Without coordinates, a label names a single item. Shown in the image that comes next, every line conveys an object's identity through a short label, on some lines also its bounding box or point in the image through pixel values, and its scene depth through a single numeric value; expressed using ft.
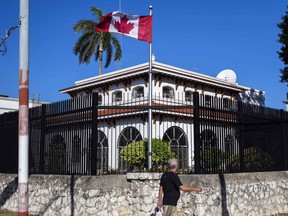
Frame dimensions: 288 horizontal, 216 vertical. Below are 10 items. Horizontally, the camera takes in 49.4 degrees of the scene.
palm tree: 114.83
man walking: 18.87
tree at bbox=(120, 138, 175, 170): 30.90
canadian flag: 30.26
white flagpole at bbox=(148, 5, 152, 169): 27.50
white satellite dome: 100.76
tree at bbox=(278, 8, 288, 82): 55.67
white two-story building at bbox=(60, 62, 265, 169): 79.42
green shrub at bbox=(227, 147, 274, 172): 29.62
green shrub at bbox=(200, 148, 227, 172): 27.04
